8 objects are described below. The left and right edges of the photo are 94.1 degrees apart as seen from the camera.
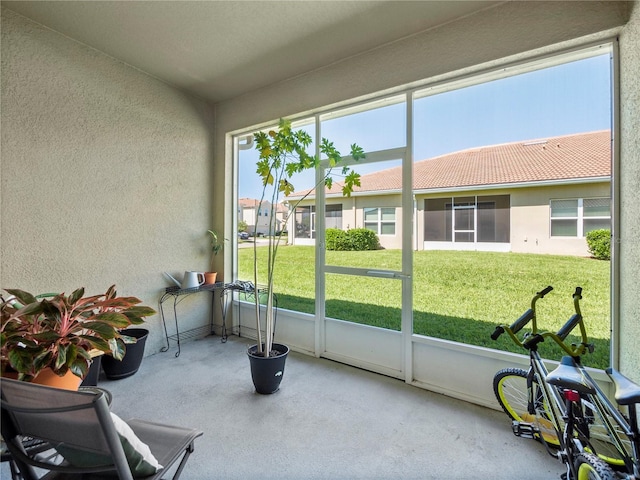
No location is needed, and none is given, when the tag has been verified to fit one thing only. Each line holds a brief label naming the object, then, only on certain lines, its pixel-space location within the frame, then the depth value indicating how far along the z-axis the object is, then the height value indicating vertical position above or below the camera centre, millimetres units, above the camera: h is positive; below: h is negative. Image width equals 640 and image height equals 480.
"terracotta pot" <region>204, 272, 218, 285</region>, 3830 -527
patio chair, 982 -693
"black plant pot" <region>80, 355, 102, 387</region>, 2371 -1113
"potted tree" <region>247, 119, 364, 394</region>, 2508 +604
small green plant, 3980 -93
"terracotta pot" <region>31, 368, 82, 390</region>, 1213 -589
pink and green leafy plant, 1164 -404
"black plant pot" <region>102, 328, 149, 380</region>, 2770 -1187
